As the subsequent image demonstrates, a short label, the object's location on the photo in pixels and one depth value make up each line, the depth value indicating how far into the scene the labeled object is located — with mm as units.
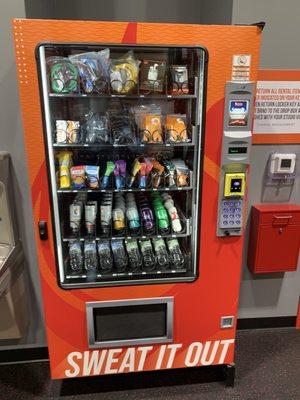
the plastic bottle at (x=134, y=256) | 1881
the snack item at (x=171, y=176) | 1792
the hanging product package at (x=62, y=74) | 1566
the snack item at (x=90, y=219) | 1840
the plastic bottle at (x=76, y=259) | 1871
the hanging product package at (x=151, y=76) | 1669
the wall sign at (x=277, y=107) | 2066
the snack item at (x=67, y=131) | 1644
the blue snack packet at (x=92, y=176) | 1720
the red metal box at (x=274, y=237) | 2215
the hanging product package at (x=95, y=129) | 1690
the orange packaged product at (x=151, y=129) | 1725
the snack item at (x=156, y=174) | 1791
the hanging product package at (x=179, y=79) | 1673
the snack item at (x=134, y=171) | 1778
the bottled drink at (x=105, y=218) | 1852
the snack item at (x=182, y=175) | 1783
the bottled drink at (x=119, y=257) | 1875
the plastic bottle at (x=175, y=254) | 1917
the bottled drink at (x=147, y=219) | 1855
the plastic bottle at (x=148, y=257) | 1888
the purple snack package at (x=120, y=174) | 1764
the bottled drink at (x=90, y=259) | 1867
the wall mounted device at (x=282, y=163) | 2145
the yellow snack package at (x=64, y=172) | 1692
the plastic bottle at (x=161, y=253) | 1902
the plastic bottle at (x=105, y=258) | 1875
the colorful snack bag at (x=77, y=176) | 1704
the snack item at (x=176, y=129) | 1729
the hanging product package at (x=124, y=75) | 1607
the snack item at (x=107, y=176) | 1751
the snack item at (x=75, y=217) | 1822
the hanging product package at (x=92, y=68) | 1603
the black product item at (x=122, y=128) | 1709
